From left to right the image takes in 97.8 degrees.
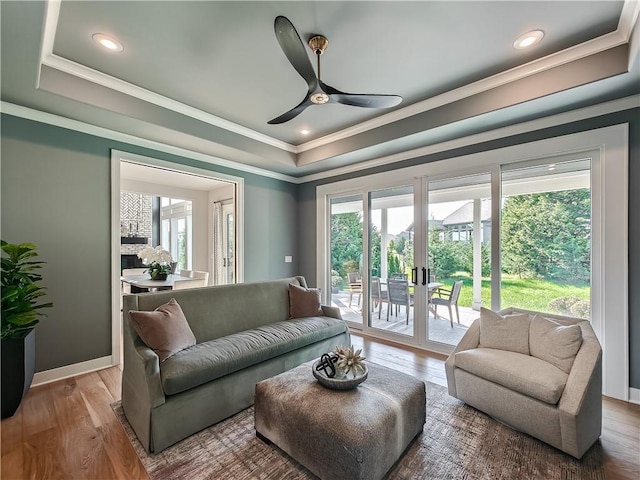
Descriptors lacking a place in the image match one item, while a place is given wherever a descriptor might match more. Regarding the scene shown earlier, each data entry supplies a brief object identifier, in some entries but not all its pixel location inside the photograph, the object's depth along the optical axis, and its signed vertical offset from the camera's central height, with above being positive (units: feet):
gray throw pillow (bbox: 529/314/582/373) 6.57 -2.48
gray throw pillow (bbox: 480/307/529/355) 7.50 -2.52
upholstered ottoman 4.71 -3.39
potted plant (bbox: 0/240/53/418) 7.04 -2.23
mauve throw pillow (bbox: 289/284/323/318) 11.27 -2.56
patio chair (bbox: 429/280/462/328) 11.78 -2.46
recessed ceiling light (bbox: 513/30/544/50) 6.91 +5.15
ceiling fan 5.58 +3.83
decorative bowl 5.75 -2.92
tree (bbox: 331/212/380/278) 14.47 -0.09
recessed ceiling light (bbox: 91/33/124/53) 6.95 +5.07
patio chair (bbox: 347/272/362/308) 15.17 -2.44
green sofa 6.13 -3.12
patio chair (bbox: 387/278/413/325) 13.03 -2.57
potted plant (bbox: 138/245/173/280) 15.40 -1.13
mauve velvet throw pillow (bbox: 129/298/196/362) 6.82 -2.29
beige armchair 5.82 -3.13
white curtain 21.03 -0.54
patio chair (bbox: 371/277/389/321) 14.06 -2.79
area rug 5.44 -4.56
